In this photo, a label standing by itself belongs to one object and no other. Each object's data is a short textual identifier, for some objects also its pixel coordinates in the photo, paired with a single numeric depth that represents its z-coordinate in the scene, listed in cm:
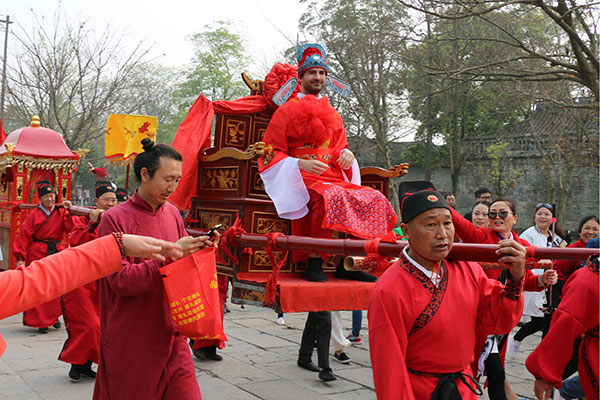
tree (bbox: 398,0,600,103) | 727
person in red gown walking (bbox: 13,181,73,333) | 715
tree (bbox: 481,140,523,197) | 1980
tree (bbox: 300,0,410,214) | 1600
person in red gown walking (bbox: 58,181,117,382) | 520
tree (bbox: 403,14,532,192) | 1761
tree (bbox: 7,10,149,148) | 1466
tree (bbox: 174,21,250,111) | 2912
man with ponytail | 288
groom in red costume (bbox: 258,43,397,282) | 439
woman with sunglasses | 414
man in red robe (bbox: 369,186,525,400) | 233
